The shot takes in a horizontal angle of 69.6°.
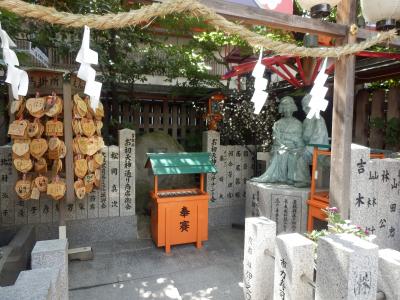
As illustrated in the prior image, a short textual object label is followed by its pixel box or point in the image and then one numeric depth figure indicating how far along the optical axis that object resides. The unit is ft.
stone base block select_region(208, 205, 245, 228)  22.00
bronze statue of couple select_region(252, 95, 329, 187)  18.89
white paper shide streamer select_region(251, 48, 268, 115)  8.64
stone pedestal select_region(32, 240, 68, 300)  7.72
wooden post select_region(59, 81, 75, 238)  13.61
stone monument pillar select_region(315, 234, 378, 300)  6.61
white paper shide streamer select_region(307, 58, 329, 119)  9.47
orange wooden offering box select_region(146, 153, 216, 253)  16.96
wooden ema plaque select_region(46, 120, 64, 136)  13.41
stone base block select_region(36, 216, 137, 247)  17.52
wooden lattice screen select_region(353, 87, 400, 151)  20.77
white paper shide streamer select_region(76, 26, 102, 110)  6.56
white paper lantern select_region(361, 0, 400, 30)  9.72
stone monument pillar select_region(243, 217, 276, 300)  10.16
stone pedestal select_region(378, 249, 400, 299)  7.41
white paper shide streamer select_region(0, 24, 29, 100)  6.48
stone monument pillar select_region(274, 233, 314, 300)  8.32
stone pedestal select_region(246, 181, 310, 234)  17.28
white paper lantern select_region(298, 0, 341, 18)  9.80
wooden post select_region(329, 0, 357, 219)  11.49
